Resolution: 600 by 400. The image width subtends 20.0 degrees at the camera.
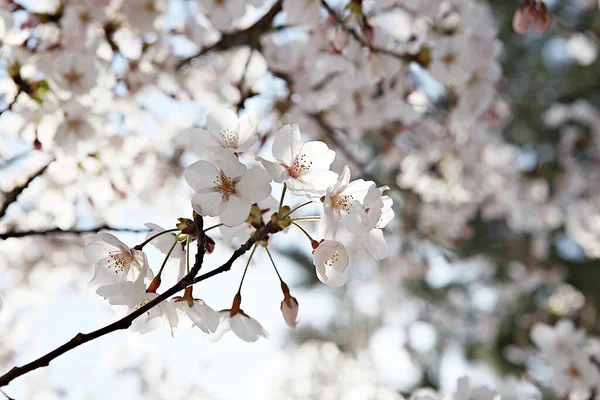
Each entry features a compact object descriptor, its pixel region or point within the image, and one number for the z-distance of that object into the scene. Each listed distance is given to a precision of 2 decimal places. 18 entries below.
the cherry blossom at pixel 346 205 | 0.67
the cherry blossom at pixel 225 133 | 0.68
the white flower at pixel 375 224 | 0.67
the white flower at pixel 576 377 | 0.98
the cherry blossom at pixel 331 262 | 0.67
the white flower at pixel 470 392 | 0.80
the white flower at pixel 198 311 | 0.67
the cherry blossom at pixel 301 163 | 0.67
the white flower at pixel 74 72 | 0.84
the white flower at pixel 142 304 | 0.67
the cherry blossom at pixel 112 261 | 0.68
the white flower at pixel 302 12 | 0.86
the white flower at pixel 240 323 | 0.70
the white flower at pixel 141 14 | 0.95
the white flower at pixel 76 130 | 0.86
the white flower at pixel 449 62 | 0.89
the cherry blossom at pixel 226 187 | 0.67
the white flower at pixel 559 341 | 1.04
